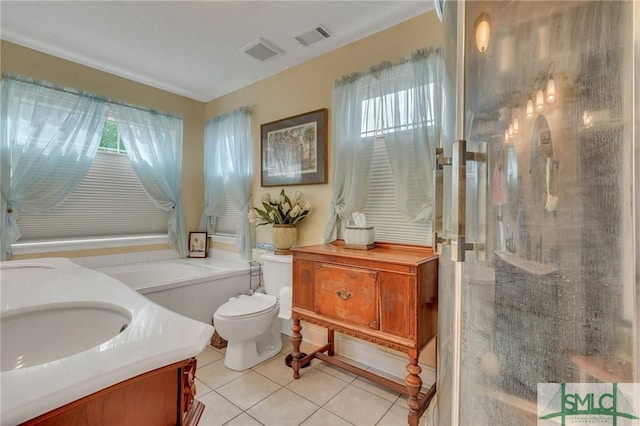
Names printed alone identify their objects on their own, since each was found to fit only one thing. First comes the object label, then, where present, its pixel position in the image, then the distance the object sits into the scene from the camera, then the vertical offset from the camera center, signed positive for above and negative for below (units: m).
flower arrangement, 2.48 +0.02
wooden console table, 1.46 -0.49
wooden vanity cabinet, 0.55 -0.42
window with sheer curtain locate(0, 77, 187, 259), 2.31 +0.41
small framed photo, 3.36 -0.38
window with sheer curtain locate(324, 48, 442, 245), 1.81 +0.47
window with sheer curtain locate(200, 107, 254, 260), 2.96 +0.39
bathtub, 2.33 -0.63
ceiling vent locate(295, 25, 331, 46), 2.14 +1.38
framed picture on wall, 2.40 +0.57
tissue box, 1.90 -0.17
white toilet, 1.98 -0.77
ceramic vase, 2.45 -0.22
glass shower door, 0.62 +0.02
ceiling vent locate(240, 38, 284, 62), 2.31 +1.38
